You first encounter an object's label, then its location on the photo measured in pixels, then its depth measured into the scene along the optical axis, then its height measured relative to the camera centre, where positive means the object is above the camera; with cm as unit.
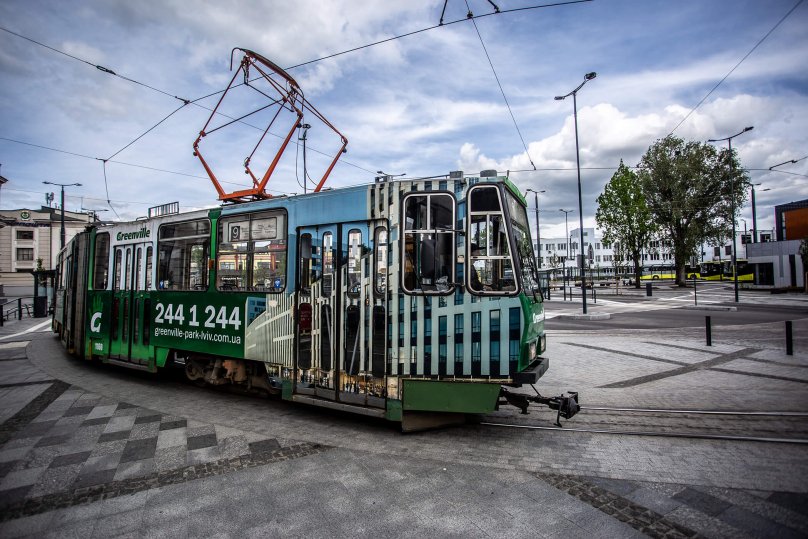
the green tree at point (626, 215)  4003 +692
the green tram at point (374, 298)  490 -20
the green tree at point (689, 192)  4100 +951
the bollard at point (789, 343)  1028 -158
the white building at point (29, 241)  5788 +659
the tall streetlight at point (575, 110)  1994 +910
